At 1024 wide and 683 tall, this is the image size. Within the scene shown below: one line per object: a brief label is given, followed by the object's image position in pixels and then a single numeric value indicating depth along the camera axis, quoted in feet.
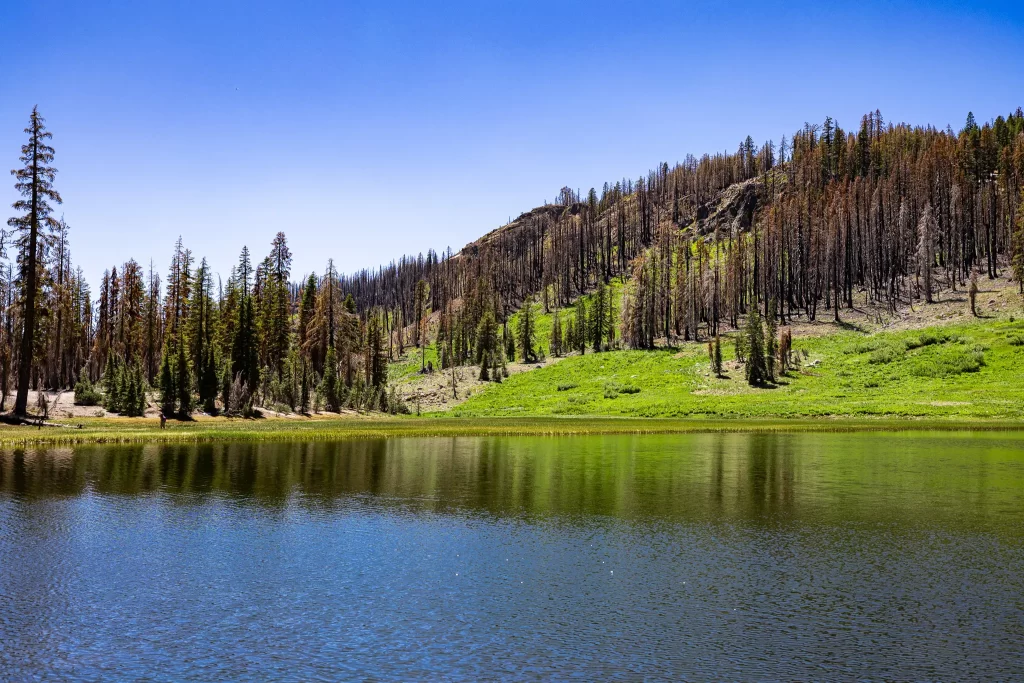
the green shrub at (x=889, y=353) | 325.21
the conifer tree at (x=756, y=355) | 327.06
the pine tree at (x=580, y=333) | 456.36
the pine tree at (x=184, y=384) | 205.46
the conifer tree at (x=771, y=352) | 337.11
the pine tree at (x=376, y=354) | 358.64
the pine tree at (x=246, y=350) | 274.77
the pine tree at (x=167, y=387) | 209.67
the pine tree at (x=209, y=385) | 232.73
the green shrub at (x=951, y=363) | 294.05
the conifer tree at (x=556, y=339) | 466.70
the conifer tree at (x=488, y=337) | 425.52
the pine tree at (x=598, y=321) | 449.06
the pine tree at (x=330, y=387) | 277.03
